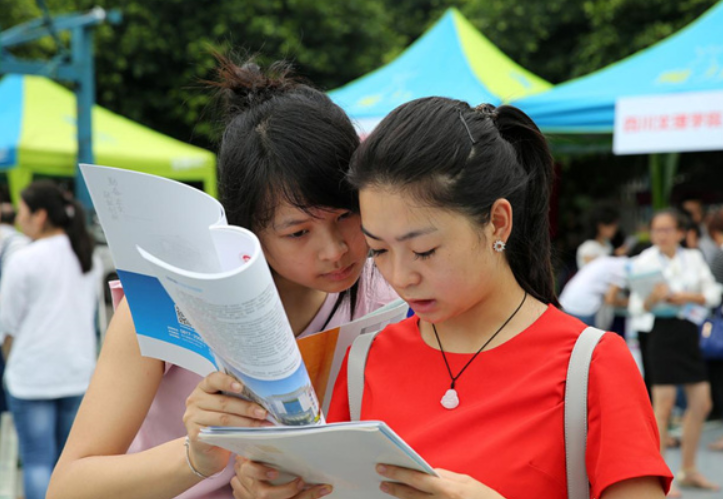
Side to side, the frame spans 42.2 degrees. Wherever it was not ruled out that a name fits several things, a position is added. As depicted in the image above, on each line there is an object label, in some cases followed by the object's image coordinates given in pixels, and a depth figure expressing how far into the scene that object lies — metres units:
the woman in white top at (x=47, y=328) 4.95
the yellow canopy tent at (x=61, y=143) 8.91
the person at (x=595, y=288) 7.17
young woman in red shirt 1.37
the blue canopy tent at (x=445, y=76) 7.73
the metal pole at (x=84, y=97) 8.19
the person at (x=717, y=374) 6.93
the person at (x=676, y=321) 5.98
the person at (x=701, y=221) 7.68
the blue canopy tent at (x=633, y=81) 6.40
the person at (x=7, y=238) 6.30
